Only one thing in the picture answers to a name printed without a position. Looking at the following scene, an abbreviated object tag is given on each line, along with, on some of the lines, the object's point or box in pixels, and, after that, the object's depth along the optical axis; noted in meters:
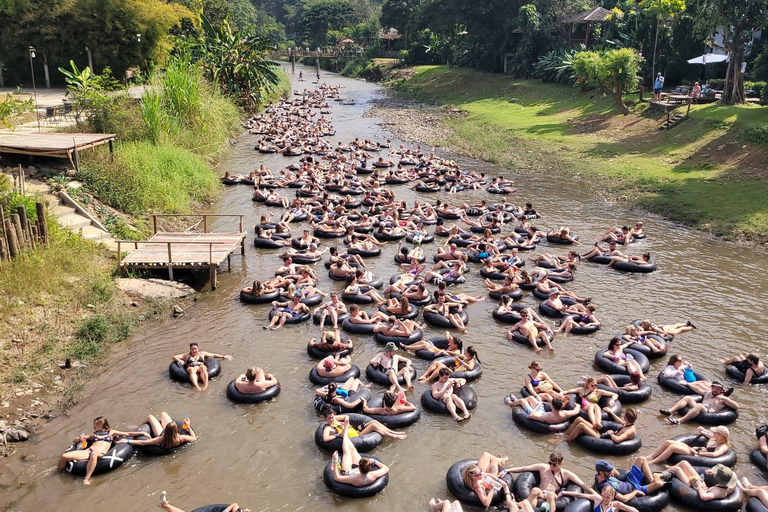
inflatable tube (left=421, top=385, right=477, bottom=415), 12.80
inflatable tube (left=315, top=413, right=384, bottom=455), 11.45
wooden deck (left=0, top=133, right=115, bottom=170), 20.88
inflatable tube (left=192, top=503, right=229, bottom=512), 9.66
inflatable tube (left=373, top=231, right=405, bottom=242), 22.84
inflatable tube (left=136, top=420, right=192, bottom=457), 11.32
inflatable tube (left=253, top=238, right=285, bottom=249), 21.97
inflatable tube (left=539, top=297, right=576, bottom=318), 16.89
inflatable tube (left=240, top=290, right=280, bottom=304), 17.61
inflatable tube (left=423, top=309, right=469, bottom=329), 16.44
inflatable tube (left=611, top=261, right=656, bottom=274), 19.95
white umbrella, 35.88
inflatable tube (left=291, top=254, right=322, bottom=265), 20.67
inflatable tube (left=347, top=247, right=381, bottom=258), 21.19
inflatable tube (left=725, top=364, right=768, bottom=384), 13.77
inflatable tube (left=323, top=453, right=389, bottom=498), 10.46
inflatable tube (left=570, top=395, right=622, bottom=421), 12.26
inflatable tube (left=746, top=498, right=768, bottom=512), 9.80
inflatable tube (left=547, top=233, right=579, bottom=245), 22.53
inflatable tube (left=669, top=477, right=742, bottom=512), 9.98
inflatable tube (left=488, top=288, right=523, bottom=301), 17.94
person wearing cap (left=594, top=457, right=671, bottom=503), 10.09
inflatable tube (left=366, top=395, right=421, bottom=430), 12.16
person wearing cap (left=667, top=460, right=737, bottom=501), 10.05
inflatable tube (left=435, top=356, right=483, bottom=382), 13.92
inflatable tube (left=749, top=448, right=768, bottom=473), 11.11
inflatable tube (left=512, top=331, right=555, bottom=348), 15.60
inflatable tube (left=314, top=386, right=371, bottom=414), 12.48
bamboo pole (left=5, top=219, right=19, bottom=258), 15.00
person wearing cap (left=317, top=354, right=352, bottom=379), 13.69
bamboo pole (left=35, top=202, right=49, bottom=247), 16.23
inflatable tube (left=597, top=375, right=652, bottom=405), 13.02
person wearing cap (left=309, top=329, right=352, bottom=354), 14.69
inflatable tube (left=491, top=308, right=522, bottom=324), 16.67
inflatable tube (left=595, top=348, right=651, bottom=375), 13.97
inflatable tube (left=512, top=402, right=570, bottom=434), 12.17
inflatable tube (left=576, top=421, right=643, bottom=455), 11.57
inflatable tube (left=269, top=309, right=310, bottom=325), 16.52
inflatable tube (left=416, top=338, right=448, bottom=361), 14.69
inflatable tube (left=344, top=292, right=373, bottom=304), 17.62
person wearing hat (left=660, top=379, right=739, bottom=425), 12.47
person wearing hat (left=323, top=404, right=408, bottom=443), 11.58
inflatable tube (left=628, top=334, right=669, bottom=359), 14.83
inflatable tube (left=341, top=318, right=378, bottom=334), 15.87
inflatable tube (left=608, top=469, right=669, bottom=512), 10.01
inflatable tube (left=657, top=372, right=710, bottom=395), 13.34
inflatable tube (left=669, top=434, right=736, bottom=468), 10.88
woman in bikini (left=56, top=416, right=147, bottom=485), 10.72
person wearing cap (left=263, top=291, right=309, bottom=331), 16.43
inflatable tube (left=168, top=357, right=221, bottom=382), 13.70
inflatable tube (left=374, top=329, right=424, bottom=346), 15.27
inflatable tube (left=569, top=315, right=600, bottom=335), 16.11
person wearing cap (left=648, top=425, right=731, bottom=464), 11.05
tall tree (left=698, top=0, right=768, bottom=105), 28.72
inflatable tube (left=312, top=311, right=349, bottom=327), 16.44
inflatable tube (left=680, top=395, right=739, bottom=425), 12.38
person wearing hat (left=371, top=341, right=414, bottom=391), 13.52
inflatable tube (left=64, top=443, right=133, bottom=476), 10.72
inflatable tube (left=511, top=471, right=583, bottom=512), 9.90
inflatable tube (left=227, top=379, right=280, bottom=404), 12.97
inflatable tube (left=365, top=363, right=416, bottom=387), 13.62
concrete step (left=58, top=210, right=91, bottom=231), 19.06
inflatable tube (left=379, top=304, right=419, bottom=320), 16.45
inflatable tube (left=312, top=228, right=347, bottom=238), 23.08
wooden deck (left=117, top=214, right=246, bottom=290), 17.84
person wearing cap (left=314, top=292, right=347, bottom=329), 16.30
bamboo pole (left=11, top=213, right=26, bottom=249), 15.27
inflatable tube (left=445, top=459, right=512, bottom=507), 10.21
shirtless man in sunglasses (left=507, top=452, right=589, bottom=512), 10.18
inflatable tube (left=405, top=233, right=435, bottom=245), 22.77
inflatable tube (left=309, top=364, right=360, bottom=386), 13.59
